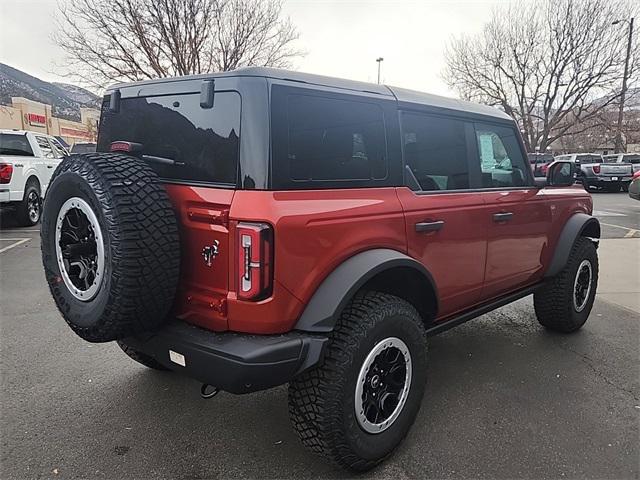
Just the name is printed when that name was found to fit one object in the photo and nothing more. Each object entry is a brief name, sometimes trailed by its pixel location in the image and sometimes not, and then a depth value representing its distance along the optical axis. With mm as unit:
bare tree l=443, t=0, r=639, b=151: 26594
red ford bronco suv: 2039
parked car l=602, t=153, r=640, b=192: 19531
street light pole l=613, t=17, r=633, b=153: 25405
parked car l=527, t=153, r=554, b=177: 23731
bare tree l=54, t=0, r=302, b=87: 17688
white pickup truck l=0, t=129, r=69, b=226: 9305
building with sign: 29161
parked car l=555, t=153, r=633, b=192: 18922
